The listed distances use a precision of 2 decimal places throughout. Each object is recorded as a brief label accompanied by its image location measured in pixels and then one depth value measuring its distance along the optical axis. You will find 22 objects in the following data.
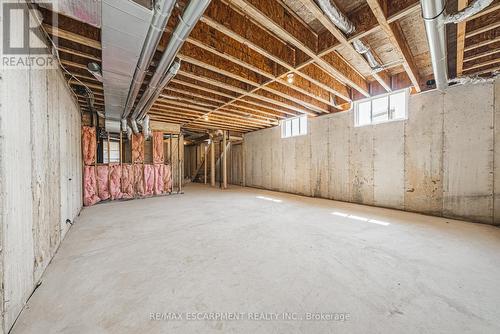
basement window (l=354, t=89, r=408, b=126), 3.99
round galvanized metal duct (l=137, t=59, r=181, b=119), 2.50
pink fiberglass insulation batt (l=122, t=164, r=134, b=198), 5.38
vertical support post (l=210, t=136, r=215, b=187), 8.05
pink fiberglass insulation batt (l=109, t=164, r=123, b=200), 5.14
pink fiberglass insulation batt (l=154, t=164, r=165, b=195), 6.00
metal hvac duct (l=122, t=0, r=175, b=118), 1.49
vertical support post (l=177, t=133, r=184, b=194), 6.94
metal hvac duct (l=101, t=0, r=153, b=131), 1.51
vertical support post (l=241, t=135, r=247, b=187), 8.58
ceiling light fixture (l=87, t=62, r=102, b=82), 2.48
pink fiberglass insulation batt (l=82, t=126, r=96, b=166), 4.61
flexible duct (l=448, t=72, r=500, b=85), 3.02
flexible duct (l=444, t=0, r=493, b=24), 1.61
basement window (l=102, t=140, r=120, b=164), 7.84
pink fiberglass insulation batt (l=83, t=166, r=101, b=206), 4.57
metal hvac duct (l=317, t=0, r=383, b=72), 1.75
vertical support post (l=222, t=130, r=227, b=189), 7.75
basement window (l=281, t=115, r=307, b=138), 6.11
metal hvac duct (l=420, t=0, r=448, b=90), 1.57
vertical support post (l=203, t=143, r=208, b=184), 9.62
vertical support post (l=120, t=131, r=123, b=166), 5.20
